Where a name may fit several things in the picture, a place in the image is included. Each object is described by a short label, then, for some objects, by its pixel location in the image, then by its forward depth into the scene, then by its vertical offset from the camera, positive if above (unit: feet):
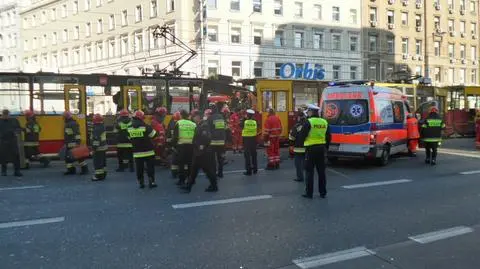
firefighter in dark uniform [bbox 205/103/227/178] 36.22 -1.25
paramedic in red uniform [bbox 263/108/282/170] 42.98 -2.03
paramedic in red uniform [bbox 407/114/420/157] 49.85 -2.30
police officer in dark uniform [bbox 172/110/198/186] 33.81 -1.89
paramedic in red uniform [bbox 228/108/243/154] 58.75 -2.19
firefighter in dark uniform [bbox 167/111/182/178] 36.52 -2.30
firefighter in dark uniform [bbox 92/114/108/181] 37.14 -2.49
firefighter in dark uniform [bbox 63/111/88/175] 40.50 -1.85
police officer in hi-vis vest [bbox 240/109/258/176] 40.32 -2.20
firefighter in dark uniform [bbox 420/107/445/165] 45.70 -2.22
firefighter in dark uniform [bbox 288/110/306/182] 36.11 -3.58
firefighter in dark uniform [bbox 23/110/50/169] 45.16 -1.82
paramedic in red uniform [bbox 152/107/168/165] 43.55 -1.75
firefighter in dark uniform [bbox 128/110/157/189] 32.94 -2.19
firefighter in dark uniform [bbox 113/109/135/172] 42.59 -2.88
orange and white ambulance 42.35 -0.80
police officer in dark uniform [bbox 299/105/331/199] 29.19 -2.20
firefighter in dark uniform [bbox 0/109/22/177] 39.27 -2.02
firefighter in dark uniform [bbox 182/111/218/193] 31.45 -2.79
